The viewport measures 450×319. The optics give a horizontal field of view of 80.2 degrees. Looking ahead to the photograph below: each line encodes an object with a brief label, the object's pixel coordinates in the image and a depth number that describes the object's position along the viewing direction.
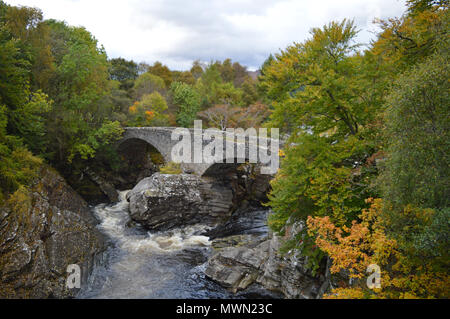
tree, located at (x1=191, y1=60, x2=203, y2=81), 66.37
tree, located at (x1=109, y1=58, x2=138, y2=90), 43.49
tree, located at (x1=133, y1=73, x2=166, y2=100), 39.66
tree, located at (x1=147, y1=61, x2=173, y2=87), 51.52
